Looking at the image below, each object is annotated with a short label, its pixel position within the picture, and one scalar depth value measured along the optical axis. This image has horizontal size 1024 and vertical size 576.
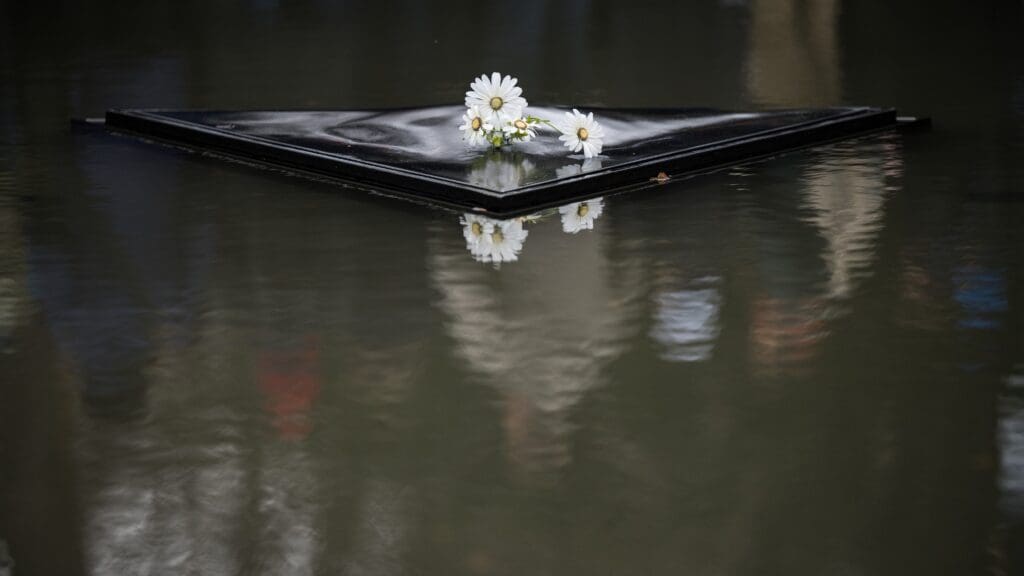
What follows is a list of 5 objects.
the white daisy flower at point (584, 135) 3.89
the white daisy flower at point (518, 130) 3.93
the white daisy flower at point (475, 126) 3.91
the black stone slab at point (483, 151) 3.68
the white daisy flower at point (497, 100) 3.92
